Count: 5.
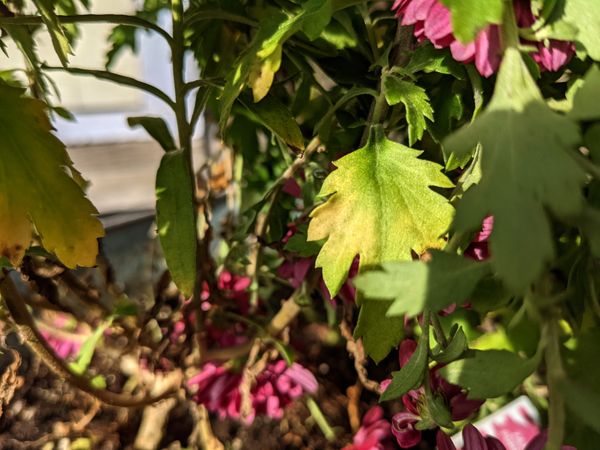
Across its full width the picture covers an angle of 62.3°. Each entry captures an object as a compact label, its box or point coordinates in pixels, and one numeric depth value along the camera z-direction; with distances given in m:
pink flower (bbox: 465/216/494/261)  0.12
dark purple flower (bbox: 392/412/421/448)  0.13
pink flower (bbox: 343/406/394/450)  0.18
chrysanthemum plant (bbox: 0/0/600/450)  0.08
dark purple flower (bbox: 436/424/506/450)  0.12
